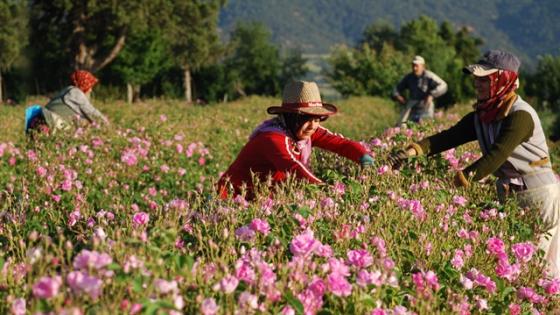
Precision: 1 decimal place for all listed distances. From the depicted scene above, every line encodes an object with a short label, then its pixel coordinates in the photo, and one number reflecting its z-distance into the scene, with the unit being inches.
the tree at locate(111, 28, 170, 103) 2283.5
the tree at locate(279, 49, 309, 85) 3799.2
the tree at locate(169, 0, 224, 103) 1774.1
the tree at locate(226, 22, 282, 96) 3275.1
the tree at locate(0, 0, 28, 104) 1980.8
